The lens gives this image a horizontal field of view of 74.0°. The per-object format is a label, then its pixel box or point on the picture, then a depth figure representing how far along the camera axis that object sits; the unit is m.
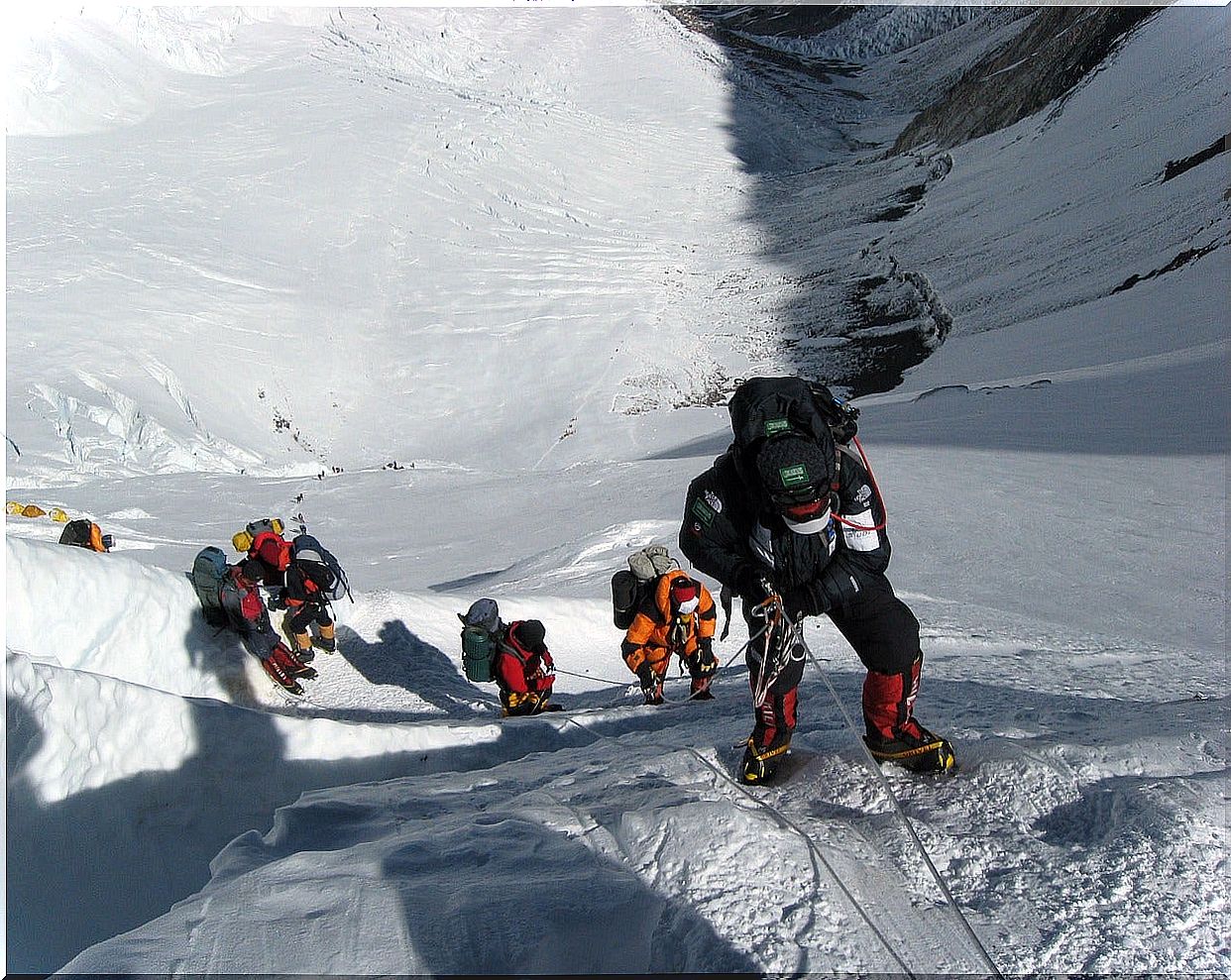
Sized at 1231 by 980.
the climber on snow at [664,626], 5.18
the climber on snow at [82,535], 7.90
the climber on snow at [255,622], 5.40
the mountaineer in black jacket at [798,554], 2.79
